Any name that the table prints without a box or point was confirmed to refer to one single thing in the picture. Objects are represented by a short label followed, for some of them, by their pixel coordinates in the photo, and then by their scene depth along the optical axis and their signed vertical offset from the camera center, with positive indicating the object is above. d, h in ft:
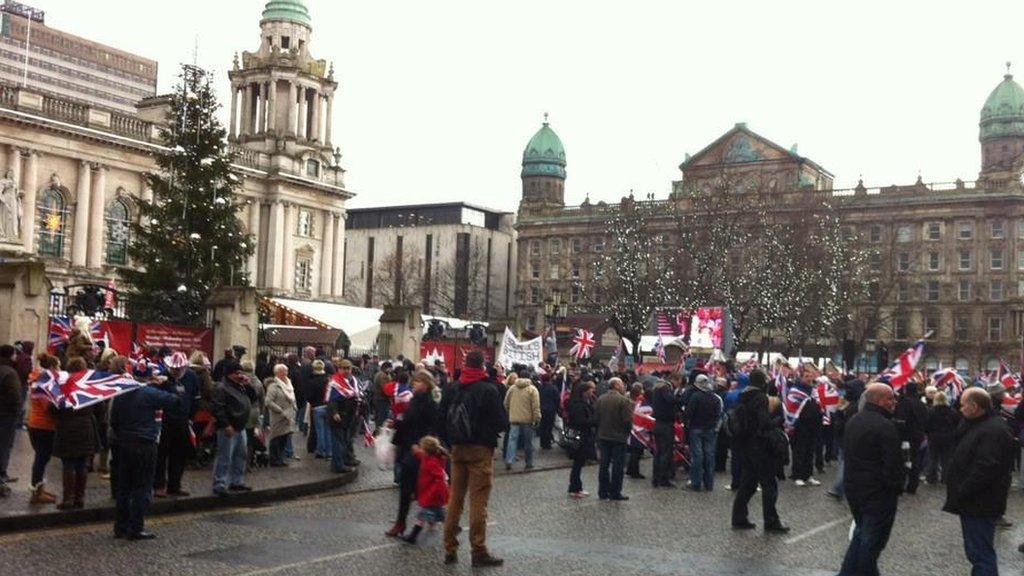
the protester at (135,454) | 38.34 -4.00
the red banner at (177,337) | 78.95 -0.38
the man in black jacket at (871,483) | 31.04 -3.32
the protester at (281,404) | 59.21 -3.42
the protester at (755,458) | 45.09 -4.03
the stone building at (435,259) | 383.65 +27.70
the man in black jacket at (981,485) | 29.94 -3.15
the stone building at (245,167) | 211.61 +32.61
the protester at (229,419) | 47.67 -3.42
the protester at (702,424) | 59.93 -3.70
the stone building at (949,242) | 315.99 +32.09
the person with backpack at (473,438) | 36.01 -2.92
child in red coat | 38.73 -4.68
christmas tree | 114.93 +11.59
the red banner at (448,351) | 115.65 -0.97
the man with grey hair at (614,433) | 53.72 -3.84
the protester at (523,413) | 66.08 -3.87
